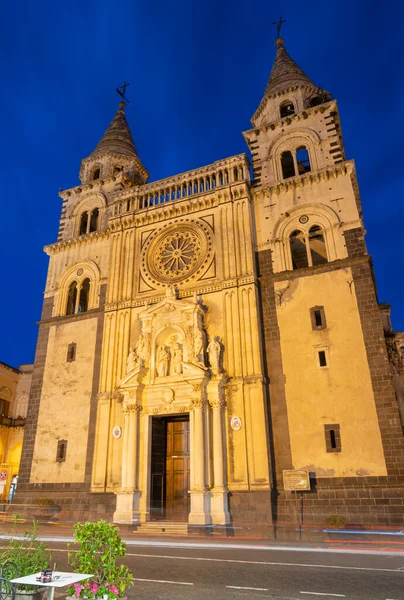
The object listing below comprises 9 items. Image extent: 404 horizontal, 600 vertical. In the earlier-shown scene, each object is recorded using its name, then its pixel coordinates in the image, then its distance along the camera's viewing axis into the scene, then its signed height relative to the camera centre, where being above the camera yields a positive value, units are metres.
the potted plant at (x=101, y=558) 5.97 -0.85
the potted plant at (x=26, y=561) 5.91 -0.88
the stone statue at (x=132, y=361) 22.28 +6.24
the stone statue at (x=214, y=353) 21.00 +6.22
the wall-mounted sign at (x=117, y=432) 22.03 +2.88
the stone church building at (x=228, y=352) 18.55 +6.48
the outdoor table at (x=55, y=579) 5.44 -1.00
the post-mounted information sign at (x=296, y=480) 17.44 +0.37
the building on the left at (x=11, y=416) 38.56 +6.68
